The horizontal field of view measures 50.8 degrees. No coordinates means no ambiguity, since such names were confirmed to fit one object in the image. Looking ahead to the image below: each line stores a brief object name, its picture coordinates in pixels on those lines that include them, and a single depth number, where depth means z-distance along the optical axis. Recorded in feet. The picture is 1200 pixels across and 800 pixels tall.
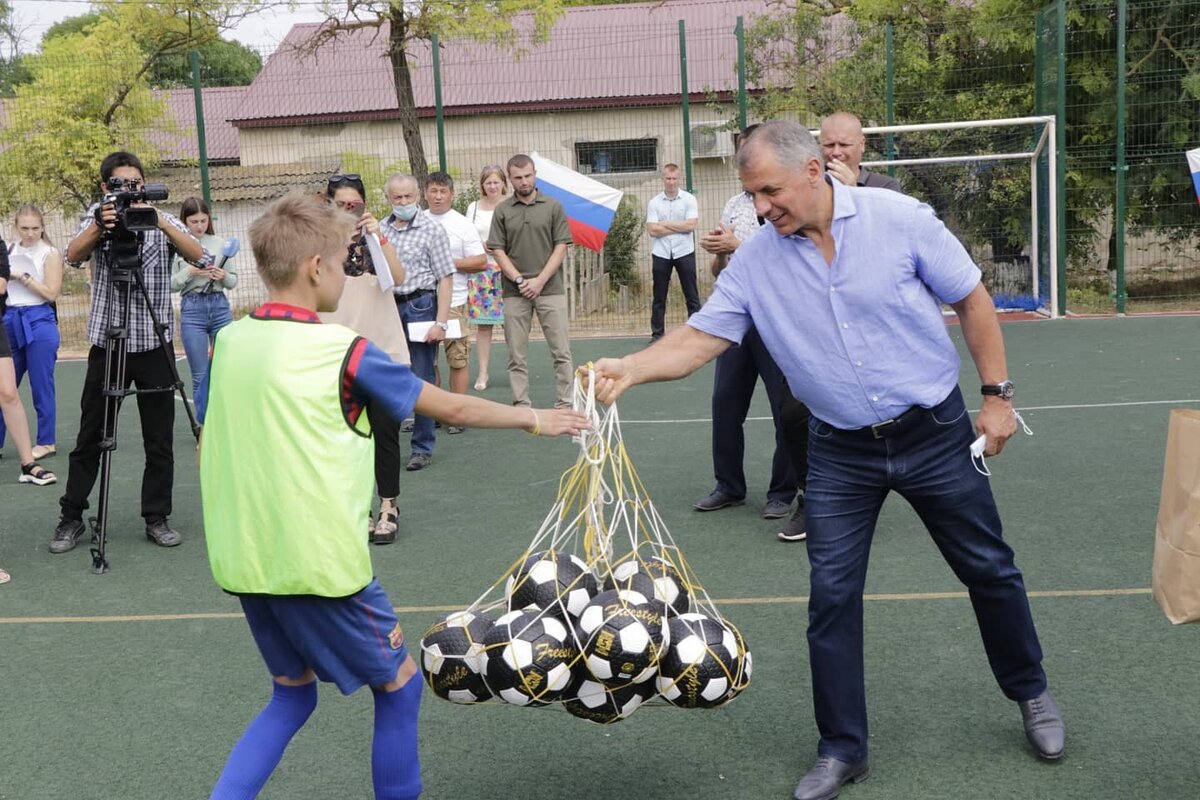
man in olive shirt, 32.27
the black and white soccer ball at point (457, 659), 10.62
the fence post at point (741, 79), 53.11
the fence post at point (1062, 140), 51.24
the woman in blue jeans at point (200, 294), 30.60
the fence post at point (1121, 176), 49.90
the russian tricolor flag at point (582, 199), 46.80
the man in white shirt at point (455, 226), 31.09
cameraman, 19.98
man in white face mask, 25.72
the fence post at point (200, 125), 53.26
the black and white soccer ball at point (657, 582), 11.07
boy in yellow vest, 9.57
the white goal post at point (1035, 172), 49.75
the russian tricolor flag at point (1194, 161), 40.73
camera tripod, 20.11
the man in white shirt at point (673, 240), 47.37
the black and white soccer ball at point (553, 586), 10.94
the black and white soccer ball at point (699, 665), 10.54
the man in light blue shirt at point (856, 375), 11.29
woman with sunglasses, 20.30
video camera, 19.43
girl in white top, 29.40
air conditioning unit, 58.85
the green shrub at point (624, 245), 58.59
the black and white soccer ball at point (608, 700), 10.54
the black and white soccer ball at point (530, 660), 10.26
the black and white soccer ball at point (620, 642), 10.22
